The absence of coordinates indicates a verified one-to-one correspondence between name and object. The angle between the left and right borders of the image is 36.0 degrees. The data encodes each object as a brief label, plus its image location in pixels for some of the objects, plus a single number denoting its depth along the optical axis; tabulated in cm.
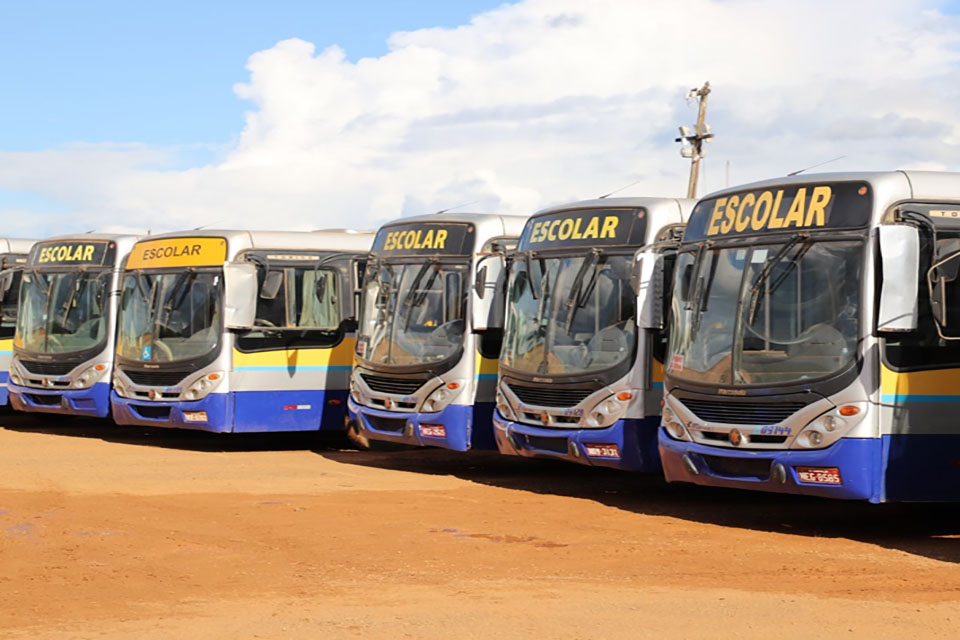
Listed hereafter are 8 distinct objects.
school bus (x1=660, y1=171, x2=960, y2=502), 1173
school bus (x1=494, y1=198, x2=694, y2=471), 1443
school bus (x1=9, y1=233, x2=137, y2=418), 2098
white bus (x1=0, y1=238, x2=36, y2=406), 2297
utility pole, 3450
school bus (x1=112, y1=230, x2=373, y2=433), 1897
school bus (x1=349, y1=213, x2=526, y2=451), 1655
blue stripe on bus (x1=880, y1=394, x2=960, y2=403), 1179
